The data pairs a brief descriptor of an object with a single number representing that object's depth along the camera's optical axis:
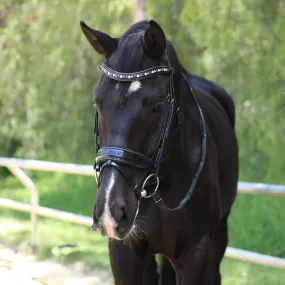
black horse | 4.58
